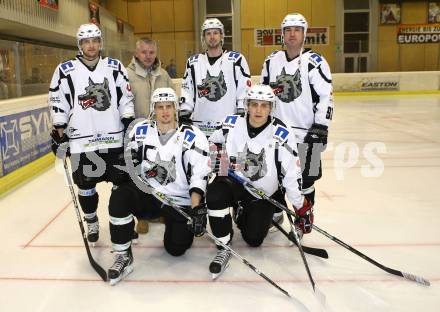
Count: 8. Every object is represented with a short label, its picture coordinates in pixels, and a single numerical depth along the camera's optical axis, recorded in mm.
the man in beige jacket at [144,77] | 2906
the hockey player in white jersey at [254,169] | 2357
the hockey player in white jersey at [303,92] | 2588
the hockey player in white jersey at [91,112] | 2555
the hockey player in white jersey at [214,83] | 2996
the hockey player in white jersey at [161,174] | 2283
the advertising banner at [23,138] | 4023
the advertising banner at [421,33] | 15820
